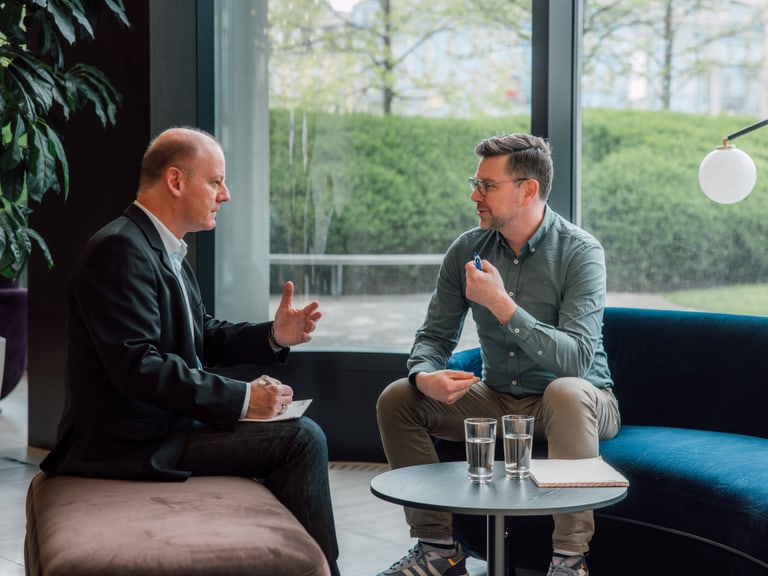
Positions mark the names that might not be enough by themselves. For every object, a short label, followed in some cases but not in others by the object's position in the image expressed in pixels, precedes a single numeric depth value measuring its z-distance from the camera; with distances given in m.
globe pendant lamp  3.11
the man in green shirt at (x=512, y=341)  2.67
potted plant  3.41
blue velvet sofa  2.44
